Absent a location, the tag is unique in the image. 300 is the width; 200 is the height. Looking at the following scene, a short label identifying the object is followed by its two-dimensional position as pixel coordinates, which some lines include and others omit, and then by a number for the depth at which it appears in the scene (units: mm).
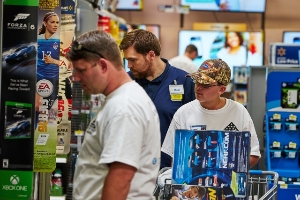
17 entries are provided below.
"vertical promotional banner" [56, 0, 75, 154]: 5352
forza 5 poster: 4375
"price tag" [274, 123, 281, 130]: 8172
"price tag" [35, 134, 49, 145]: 4891
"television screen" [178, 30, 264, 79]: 16531
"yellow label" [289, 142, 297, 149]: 8086
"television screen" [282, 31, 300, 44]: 16750
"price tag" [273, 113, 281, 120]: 8195
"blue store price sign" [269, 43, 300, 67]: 9875
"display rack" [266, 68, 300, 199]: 8086
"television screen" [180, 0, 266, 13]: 16844
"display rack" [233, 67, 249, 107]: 12805
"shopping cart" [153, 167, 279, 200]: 4117
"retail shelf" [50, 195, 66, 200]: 8047
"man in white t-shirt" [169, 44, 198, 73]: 12945
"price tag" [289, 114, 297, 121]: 8172
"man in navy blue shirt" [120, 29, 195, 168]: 4883
